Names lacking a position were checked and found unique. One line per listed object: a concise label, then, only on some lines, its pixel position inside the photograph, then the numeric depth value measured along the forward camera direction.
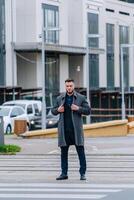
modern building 59.38
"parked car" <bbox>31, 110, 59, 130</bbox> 44.12
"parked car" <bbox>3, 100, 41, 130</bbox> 45.17
